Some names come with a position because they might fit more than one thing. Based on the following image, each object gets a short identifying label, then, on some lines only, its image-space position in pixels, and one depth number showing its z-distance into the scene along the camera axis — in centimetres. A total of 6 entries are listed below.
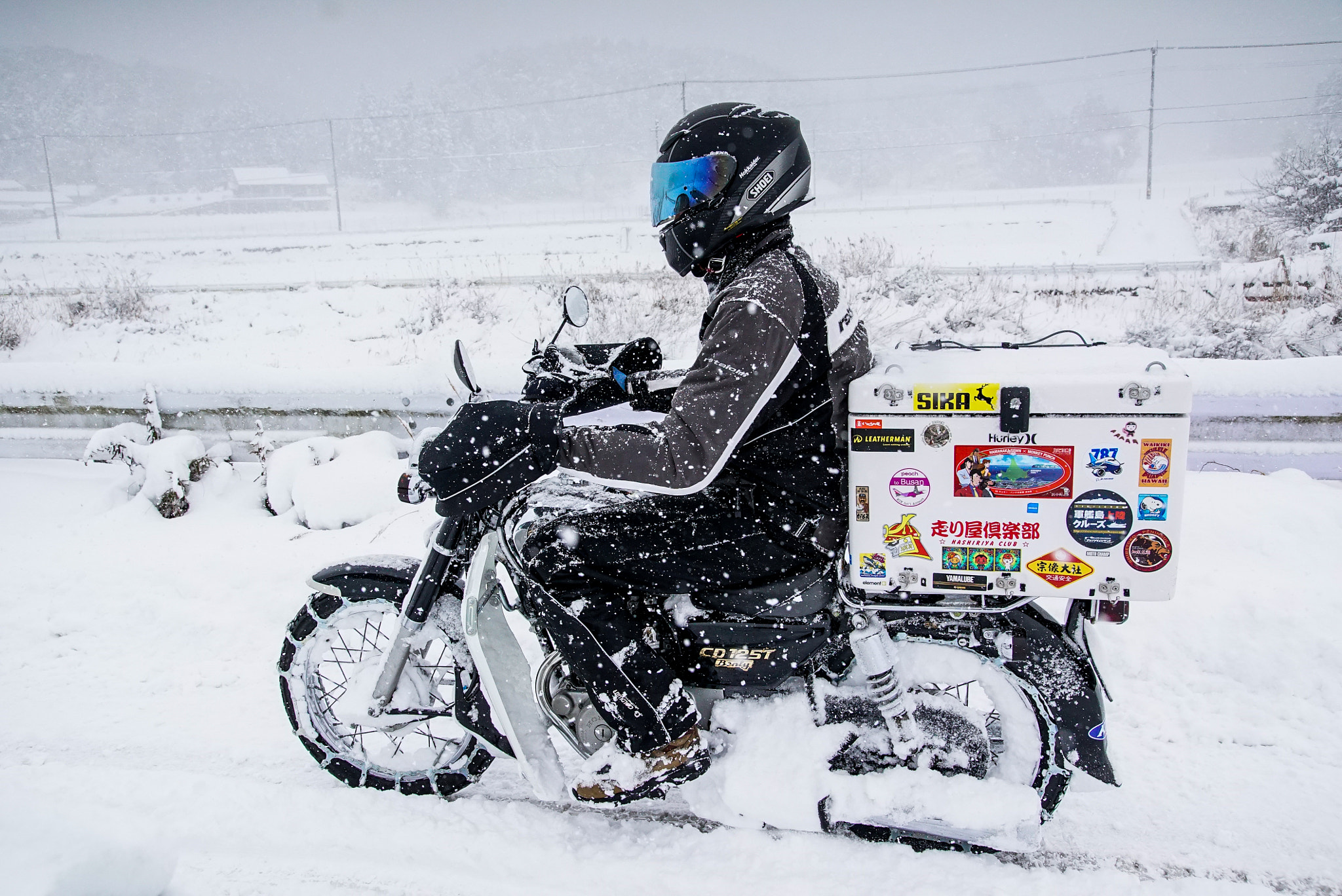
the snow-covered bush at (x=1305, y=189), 1538
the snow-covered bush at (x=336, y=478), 487
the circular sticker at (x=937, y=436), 202
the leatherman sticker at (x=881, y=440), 205
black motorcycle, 229
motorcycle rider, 198
